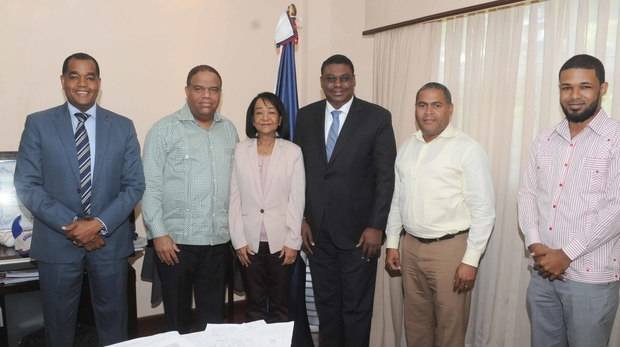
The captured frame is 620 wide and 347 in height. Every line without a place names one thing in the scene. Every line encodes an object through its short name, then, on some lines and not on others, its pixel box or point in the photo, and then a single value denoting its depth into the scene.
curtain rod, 2.50
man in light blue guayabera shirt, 2.33
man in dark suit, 2.45
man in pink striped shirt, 1.82
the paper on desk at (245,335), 1.29
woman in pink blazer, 2.37
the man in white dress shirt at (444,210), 2.20
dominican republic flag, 3.06
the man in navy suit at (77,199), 2.11
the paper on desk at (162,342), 1.27
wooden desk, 2.41
